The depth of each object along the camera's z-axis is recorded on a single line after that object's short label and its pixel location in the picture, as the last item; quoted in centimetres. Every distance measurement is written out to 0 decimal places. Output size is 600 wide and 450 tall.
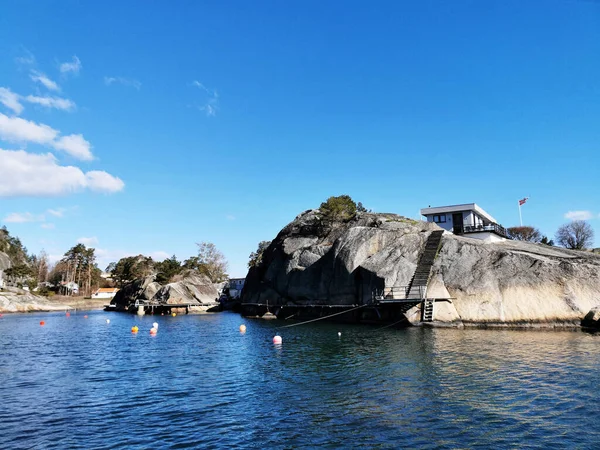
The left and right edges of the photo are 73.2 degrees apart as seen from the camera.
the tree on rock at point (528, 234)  10256
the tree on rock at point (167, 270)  11531
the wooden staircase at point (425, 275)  4822
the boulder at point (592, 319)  4147
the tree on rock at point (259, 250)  14151
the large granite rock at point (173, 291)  10325
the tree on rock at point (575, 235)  9325
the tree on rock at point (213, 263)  15575
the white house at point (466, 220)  6645
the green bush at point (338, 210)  7500
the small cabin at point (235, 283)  14877
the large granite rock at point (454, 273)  4472
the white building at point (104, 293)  15375
